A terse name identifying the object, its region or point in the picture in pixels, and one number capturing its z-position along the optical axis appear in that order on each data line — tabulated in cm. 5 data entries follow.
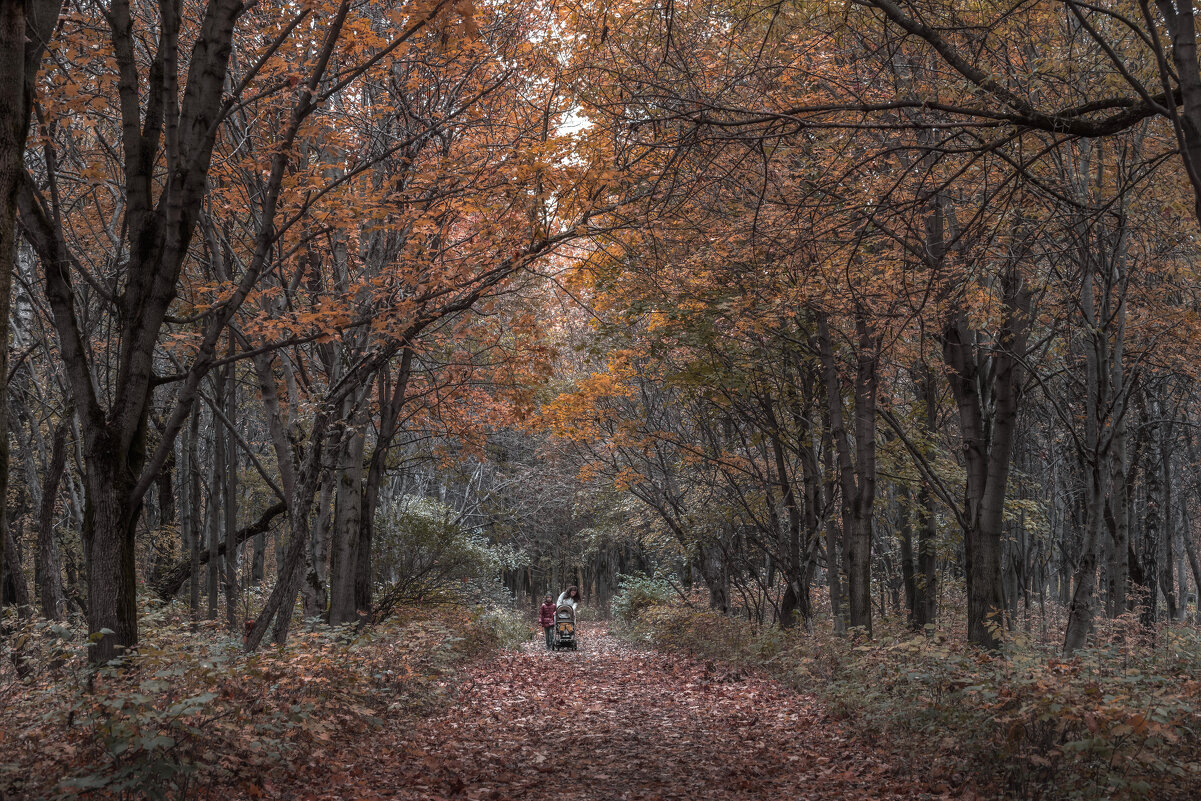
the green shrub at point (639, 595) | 2727
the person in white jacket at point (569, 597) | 2153
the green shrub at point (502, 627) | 1968
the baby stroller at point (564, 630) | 2122
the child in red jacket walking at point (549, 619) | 2170
